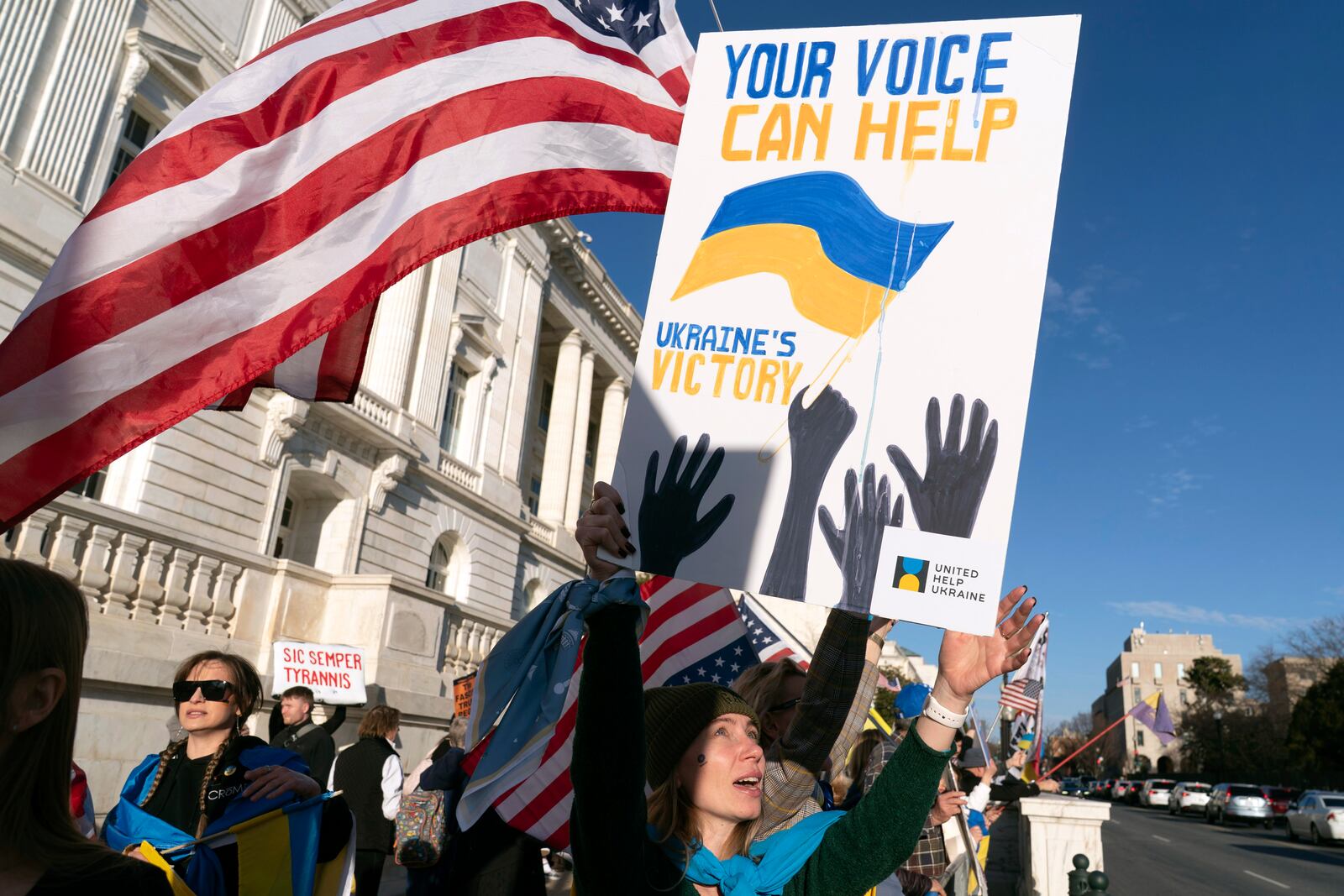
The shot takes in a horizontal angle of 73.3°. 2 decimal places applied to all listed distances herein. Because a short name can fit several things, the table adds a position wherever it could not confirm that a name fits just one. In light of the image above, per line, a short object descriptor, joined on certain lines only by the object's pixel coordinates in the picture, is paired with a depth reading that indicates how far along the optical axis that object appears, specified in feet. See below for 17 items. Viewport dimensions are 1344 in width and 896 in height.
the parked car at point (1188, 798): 124.77
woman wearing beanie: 5.65
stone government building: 41.24
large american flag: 8.90
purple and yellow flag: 65.05
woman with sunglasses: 9.67
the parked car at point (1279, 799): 109.19
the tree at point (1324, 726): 128.16
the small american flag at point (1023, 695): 25.62
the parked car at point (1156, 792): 146.51
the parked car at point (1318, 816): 76.69
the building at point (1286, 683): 199.52
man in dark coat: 22.06
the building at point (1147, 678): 335.88
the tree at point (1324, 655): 150.92
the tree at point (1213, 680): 225.56
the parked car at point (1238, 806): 104.01
